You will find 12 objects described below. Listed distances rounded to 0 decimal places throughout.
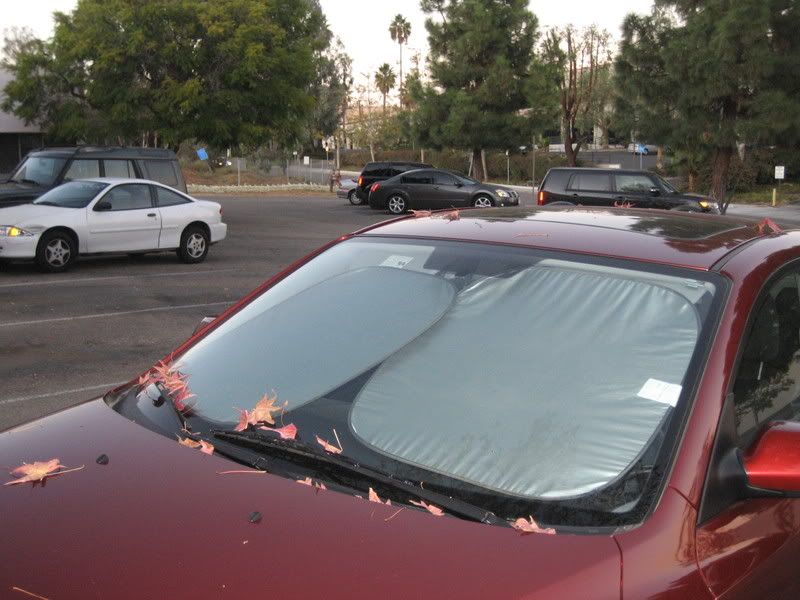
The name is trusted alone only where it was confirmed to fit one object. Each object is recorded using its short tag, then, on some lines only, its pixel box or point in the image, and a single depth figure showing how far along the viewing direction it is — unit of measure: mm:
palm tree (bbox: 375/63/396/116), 89000
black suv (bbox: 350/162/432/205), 37156
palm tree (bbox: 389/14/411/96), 92250
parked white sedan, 14695
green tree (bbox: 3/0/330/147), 26500
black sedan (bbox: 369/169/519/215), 31734
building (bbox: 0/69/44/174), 33875
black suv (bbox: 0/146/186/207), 18023
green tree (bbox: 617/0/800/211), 31219
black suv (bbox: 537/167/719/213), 22750
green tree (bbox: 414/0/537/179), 49812
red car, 1979
